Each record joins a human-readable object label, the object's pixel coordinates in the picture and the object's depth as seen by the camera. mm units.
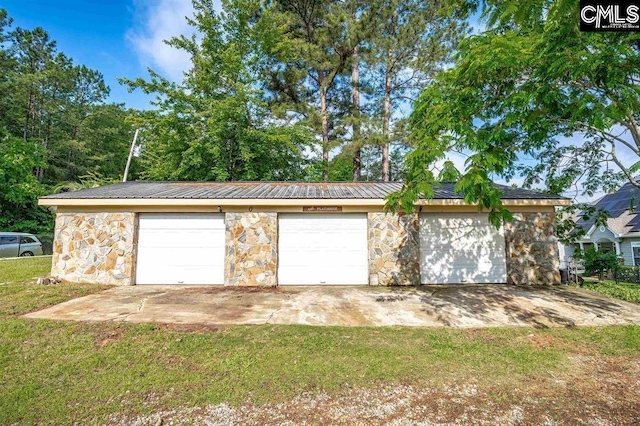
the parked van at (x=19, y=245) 12393
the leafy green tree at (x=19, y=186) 16547
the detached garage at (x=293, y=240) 7484
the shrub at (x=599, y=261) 9834
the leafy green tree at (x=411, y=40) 13031
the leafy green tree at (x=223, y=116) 14117
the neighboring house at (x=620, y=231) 15794
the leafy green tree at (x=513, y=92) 3352
